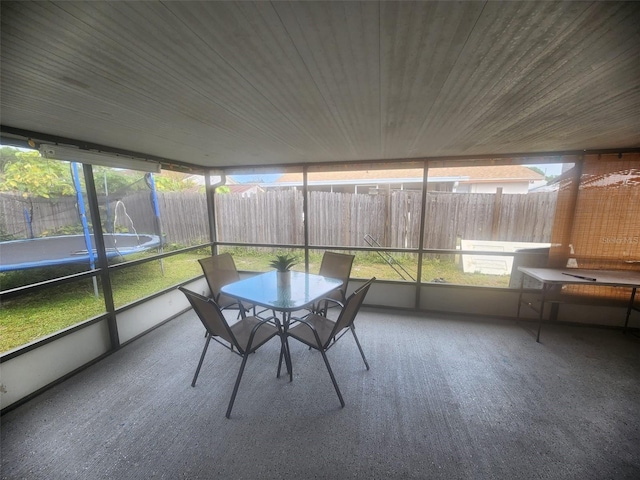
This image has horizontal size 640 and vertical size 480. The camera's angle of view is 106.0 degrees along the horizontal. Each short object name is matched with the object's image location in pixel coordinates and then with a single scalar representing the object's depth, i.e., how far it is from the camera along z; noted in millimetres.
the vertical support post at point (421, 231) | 3458
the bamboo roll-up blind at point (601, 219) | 2777
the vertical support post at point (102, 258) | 2480
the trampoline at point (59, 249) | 2949
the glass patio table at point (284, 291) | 2176
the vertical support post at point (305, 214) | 3857
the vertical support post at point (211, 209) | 4293
